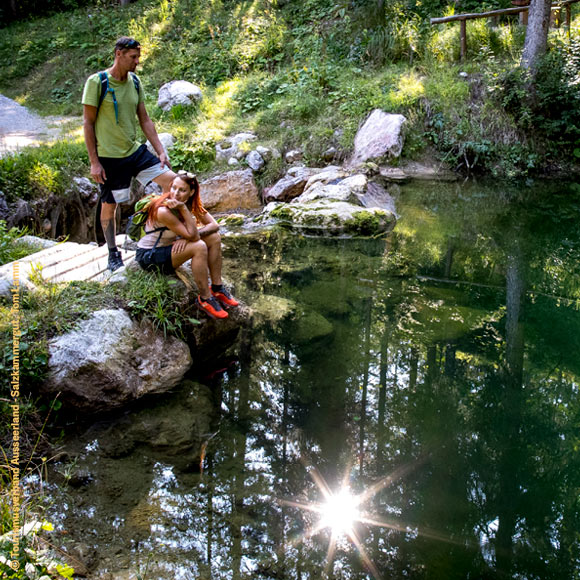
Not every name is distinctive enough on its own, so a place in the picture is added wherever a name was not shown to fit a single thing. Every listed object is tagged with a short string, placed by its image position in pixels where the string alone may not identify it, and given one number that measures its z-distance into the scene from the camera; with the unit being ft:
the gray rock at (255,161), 36.96
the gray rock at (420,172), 37.35
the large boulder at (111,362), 13.93
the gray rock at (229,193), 34.81
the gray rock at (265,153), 37.67
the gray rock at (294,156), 38.19
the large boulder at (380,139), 37.81
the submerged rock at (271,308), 19.63
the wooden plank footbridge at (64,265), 16.11
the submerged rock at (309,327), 18.33
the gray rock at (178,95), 43.04
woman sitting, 15.83
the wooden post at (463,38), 41.73
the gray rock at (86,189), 29.53
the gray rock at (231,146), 37.96
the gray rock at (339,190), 31.52
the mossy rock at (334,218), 28.96
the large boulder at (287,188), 34.81
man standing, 15.98
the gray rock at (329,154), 38.49
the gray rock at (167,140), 37.42
